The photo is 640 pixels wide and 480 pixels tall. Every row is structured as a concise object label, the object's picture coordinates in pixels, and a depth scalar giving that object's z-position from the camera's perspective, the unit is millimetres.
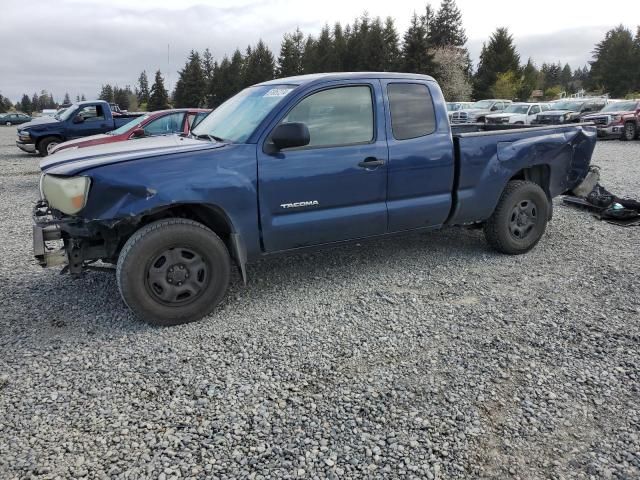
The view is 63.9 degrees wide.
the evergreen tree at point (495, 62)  55688
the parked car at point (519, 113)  23984
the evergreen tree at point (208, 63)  77831
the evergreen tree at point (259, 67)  60625
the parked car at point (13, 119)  49625
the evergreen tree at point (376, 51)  54031
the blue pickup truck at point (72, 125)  15039
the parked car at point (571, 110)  21703
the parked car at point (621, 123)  19891
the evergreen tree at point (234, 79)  60988
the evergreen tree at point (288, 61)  59812
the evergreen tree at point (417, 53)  47188
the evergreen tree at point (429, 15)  67000
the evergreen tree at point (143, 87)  90338
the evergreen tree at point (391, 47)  52997
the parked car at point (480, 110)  27641
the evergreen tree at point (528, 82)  55469
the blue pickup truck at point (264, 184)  3732
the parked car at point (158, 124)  10602
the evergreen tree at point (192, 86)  59562
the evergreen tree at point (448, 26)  66188
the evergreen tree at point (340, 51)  58875
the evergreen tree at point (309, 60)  60031
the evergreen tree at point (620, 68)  55969
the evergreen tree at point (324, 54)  59147
